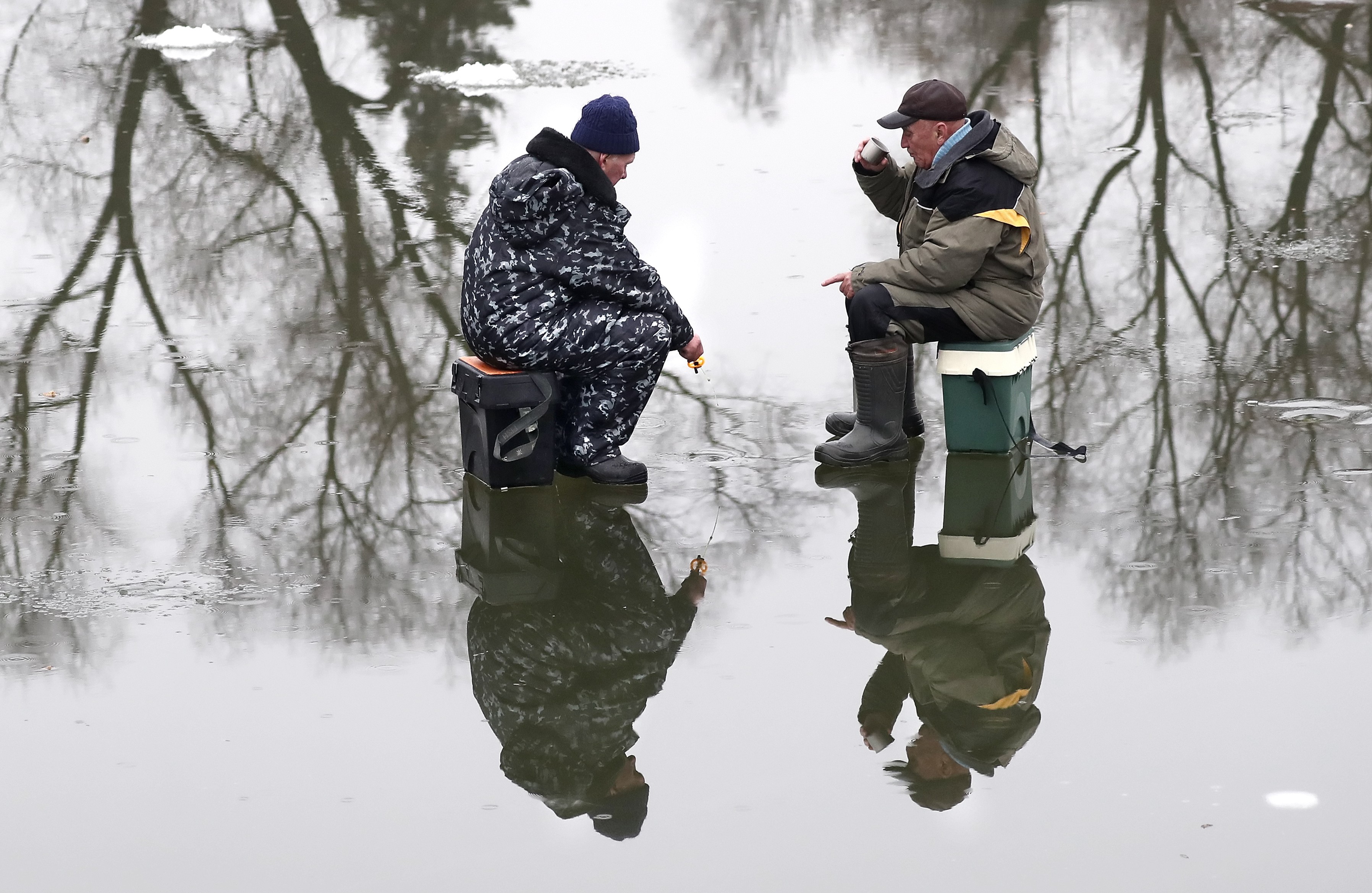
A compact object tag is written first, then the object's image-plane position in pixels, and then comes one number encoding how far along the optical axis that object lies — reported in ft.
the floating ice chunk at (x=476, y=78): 89.35
